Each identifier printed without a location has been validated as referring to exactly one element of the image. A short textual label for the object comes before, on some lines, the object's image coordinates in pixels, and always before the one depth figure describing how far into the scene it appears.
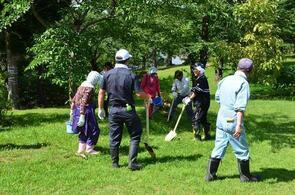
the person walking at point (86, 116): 10.57
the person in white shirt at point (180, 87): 15.75
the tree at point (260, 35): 15.00
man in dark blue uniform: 9.46
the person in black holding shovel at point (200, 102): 13.18
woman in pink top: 16.72
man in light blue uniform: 8.52
